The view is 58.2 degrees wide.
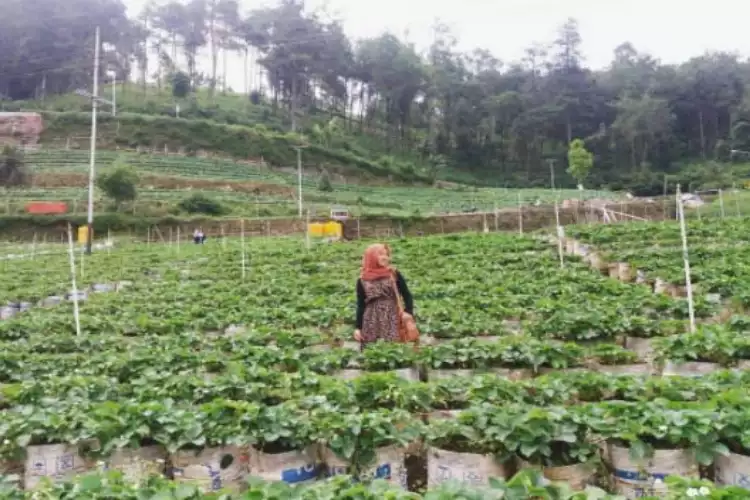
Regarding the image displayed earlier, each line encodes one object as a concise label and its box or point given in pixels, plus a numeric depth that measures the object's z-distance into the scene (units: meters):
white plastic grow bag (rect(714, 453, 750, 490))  3.88
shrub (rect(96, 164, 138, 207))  39.81
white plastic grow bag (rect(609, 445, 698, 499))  3.99
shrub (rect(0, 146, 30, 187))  49.72
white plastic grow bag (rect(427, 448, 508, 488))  4.13
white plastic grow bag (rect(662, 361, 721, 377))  6.36
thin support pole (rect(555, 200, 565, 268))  15.27
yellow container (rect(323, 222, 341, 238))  33.03
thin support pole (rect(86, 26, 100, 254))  26.71
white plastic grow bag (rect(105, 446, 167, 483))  4.46
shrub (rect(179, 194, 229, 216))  41.94
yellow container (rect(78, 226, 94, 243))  33.86
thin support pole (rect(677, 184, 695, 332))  7.84
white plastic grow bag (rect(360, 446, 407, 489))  4.30
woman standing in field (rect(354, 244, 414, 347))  7.59
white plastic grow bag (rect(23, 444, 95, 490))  4.58
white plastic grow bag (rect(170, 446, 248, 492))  4.39
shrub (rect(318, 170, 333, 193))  54.78
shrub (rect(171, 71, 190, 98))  81.50
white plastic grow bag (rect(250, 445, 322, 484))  4.36
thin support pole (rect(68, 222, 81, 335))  9.11
